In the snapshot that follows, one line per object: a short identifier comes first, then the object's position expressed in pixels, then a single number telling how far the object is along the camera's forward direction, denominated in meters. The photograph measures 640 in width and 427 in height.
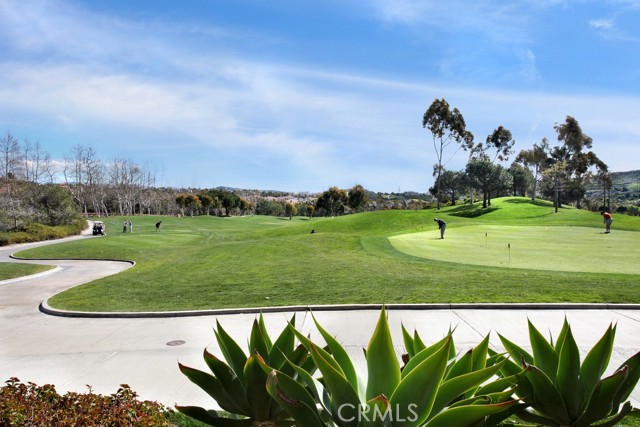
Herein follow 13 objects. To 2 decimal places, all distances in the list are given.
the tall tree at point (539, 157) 75.56
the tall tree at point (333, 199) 96.06
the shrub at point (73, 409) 3.54
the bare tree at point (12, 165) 60.12
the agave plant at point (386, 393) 2.22
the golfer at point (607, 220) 30.07
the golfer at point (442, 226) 28.35
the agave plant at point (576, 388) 2.69
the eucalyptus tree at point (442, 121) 72.81
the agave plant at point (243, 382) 2.78
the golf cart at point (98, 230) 51.38
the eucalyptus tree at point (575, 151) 69.62
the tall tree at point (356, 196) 90.81
